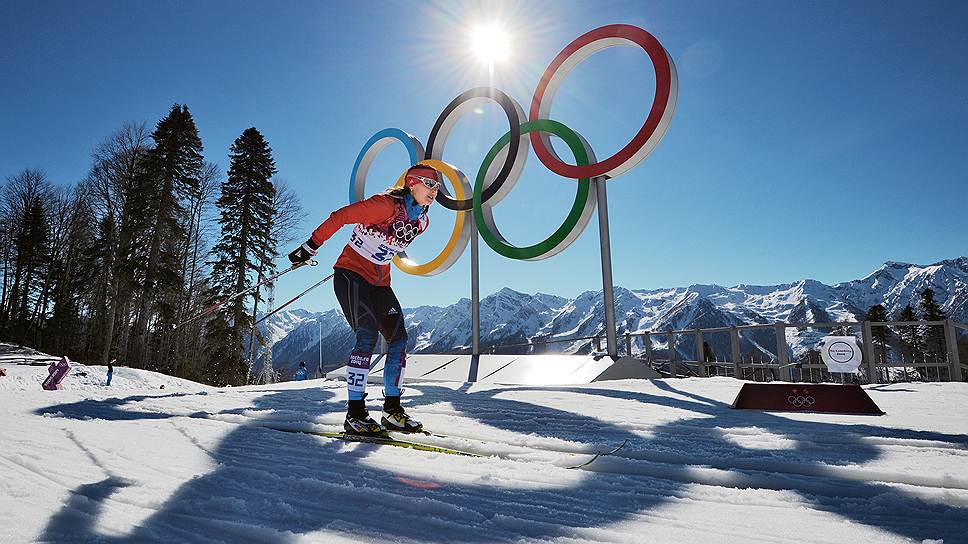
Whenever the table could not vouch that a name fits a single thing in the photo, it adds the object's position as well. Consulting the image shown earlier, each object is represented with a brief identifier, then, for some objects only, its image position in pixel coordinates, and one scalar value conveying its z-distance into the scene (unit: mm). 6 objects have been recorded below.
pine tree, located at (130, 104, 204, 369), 19484
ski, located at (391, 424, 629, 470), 2160
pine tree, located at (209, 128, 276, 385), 19281
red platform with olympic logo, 3771
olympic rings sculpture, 7398
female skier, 3428
